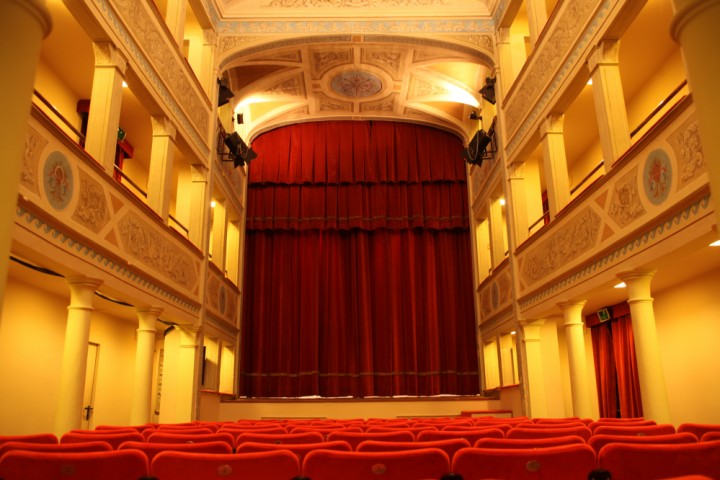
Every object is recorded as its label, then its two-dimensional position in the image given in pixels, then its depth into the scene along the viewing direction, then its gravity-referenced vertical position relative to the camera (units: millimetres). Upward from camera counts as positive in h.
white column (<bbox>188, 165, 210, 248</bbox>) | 11156 +3719
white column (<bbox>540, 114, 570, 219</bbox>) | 9359 +3637
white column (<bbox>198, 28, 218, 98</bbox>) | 12055 +6895
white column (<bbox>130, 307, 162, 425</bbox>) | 8352 +437
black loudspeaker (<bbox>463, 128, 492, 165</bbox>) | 12820 +5421
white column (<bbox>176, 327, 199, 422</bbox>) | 10281 +410
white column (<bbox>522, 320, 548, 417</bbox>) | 10281 +385
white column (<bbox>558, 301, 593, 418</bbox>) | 8602 +498
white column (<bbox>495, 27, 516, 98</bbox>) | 12141 +7000
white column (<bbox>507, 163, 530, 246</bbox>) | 11195 +3723
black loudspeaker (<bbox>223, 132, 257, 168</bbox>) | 12786 +5516
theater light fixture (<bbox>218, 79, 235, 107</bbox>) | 12602 +6491
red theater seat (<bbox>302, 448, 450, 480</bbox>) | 2363 -291
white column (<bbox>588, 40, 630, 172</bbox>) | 7547 +3797
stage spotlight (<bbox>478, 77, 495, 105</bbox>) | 12703 +6543
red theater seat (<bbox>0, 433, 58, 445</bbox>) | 3340 -253
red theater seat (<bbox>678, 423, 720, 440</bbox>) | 3702 -246
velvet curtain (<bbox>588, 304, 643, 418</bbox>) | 11281 +502
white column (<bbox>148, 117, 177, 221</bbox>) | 9328 +3763
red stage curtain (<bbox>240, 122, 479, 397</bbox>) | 15266 +3516
